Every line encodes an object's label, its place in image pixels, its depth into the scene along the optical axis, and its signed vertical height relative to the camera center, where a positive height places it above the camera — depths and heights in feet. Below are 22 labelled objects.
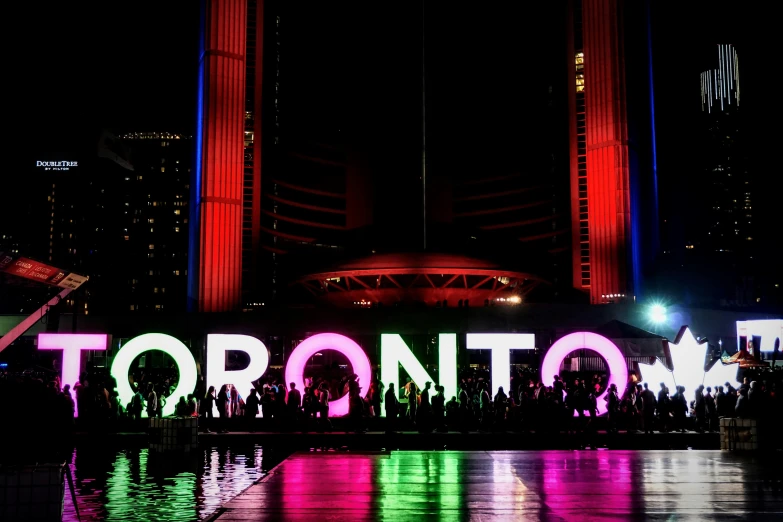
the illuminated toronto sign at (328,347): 88.17 +1.25
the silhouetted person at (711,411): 84.43 -4.25
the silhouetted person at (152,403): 86.12 -3.22
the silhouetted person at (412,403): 86.79 -3.40
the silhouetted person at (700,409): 82.79 -3.99
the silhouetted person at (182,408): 79.30 -3.44
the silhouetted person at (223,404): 85.39 -3.34
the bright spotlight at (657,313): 123.03 +8.28
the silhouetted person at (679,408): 83.51 -3.90
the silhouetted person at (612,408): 82.12 -3.80
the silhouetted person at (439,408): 84.07 -3.80
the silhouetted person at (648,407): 81.82 -3.74
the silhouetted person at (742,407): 73.96 -3.45
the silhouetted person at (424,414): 82.99 -4.32
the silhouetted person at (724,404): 81.91 -3.45
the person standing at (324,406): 84.69 -3.56
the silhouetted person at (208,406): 85.56 -3.53
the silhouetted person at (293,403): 84.94 -3.24
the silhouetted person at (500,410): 86.17 -4.11
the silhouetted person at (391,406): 81.66 -3.48
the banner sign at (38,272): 89.94 +11.72
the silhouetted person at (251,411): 85.87 -4.07
